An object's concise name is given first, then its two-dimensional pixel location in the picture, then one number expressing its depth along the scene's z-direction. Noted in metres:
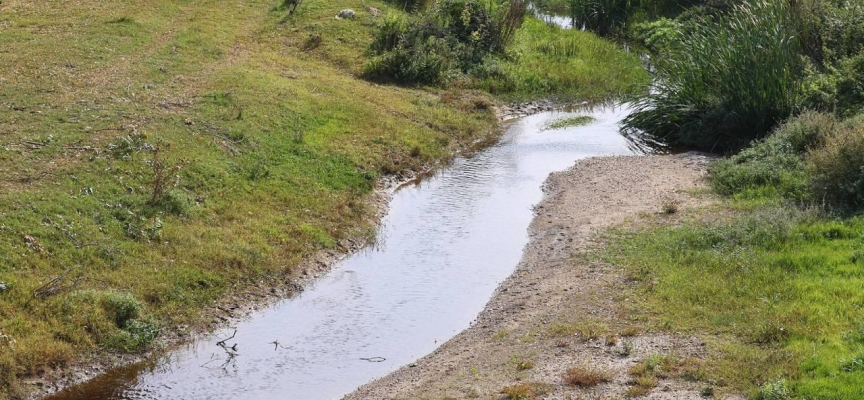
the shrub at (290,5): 42.33
